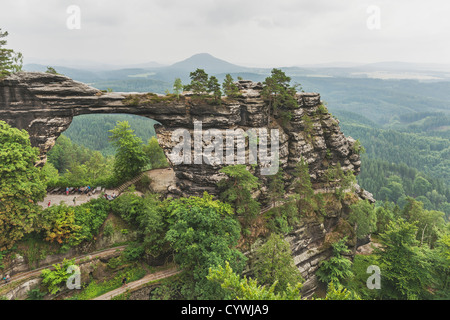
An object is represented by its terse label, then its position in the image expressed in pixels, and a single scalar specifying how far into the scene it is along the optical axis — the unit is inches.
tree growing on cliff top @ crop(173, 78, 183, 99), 1256.2
